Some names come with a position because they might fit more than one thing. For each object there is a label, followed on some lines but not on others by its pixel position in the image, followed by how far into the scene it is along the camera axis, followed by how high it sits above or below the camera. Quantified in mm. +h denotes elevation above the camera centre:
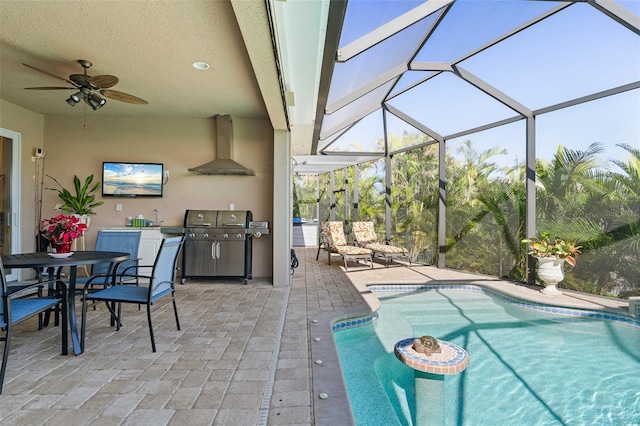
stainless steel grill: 5270 -639
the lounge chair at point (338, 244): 6809 -703
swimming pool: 2400 -1419
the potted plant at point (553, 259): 4488 -622
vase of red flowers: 2727 -152
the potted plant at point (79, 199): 5219 +255
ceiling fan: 3373 +1415
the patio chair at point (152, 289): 2676 -686
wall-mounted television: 5613 +614
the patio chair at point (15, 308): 2019 -685
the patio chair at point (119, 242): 3605 -317
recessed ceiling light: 3619 +1732
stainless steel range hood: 5414 +1013
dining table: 2428 -383
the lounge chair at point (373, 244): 6887 -699
